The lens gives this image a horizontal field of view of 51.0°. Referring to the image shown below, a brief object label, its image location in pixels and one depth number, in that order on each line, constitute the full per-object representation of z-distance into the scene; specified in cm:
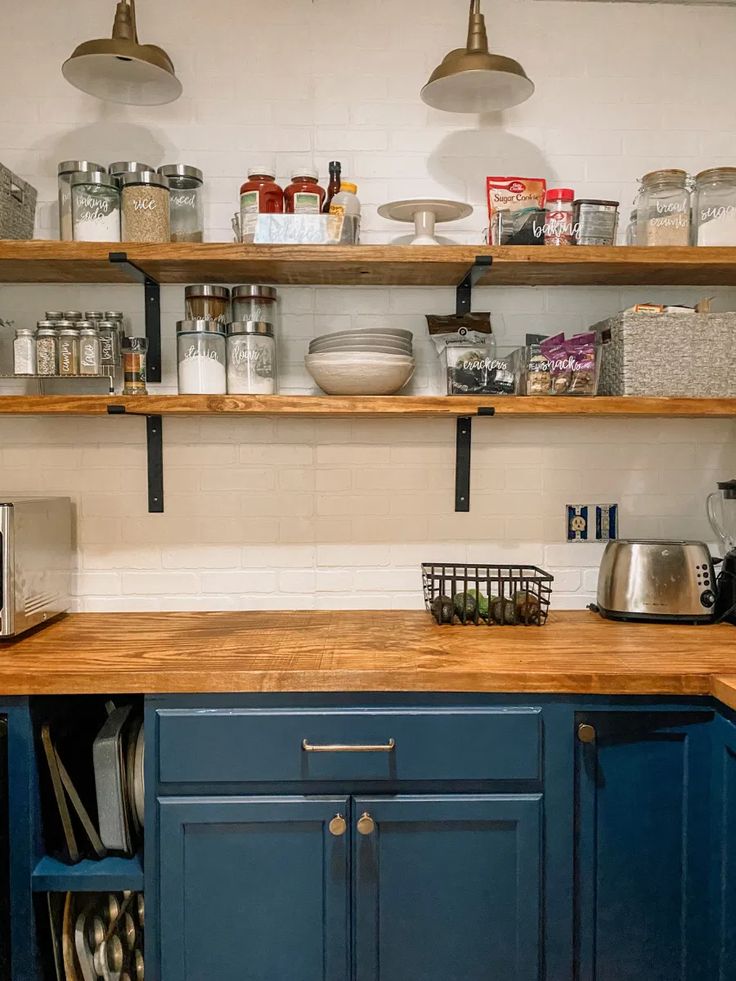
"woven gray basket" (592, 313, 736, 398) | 195
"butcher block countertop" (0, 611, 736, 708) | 159
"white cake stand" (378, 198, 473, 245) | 199
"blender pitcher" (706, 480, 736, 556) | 222
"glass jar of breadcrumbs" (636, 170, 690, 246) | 201
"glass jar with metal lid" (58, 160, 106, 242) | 196
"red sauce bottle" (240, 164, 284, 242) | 196
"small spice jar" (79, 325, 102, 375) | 199
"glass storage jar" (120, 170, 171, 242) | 193
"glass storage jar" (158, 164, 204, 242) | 203
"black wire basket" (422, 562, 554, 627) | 201
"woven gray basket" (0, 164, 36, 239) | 195
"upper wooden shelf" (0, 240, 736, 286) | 190
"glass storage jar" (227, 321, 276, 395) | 196
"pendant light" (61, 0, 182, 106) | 179
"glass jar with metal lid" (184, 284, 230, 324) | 204
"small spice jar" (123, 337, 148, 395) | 199
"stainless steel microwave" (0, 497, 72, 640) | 177
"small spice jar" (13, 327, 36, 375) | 200
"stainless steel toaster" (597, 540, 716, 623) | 202
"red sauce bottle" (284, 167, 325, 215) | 196
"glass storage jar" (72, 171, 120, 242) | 194
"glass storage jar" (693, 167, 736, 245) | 199
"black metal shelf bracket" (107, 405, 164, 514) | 222
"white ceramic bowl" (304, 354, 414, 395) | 195
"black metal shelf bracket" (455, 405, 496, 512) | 225
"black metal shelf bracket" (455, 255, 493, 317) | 209
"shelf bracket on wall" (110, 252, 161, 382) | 220
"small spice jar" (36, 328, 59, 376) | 199
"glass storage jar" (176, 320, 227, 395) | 195
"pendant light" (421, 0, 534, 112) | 180
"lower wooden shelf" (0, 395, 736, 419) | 191
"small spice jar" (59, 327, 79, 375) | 199
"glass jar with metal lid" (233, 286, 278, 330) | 203
